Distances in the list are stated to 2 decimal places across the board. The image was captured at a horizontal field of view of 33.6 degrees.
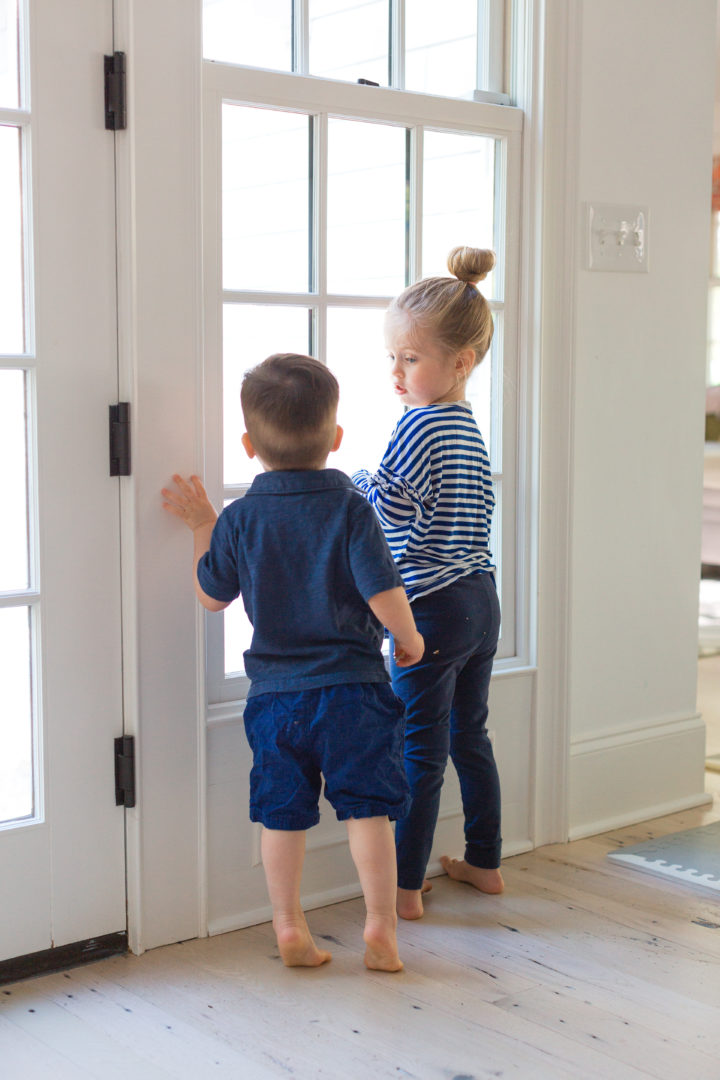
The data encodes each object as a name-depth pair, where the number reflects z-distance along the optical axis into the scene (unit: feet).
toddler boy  6.11
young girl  6.91
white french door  6.04
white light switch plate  8.36
